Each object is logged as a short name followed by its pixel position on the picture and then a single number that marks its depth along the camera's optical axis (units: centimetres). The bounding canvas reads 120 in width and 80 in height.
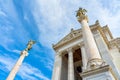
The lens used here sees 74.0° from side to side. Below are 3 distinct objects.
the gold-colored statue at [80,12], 848
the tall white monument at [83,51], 505
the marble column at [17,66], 1161
